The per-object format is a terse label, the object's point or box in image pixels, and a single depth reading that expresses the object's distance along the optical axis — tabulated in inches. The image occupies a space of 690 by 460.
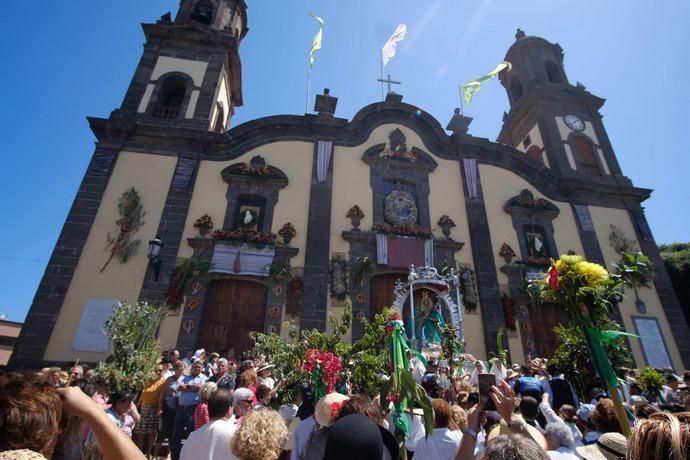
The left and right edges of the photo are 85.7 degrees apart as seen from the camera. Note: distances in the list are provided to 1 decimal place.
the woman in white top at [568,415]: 183.5
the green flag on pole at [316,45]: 745.0
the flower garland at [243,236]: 506.9
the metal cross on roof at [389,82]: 741.3
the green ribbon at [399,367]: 139.9
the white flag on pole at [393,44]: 746.8
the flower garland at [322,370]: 171.0
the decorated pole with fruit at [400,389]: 127.4
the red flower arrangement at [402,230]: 552.4
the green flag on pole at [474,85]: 727.1
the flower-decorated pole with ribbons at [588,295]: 153.4
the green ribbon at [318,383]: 171.3
